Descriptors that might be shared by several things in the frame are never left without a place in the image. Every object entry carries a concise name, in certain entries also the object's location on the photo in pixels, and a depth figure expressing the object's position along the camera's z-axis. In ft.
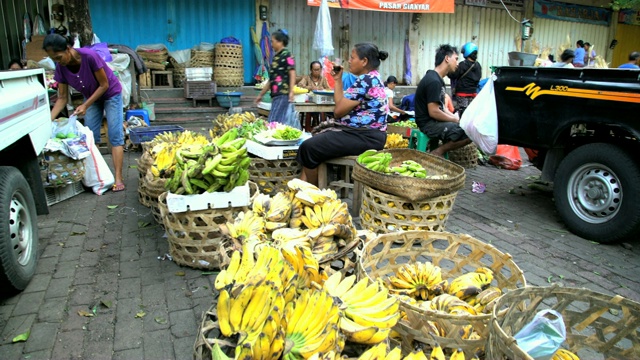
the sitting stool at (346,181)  15.86
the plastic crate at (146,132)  23.02
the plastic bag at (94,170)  18.26
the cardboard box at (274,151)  16.02
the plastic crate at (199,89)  32.78
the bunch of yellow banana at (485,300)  7.72
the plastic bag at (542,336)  5.73
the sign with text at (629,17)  57.37
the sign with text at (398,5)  35.01
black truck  13.34
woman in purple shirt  16.88
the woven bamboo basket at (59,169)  16.52
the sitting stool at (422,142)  20.89
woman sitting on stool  15.03
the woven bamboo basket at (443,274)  6.57
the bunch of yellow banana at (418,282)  8.50
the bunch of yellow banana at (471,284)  8.15
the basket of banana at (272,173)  16.53
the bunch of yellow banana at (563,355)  6.43
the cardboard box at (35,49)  28.07
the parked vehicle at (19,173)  9.78
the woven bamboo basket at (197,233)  11.14
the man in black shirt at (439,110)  18.35
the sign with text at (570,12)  48.91
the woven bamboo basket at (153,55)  33.10
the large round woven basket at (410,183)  12.33
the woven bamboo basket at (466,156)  24.53
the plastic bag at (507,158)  25.20
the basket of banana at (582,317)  6.37
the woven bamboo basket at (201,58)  33.81
